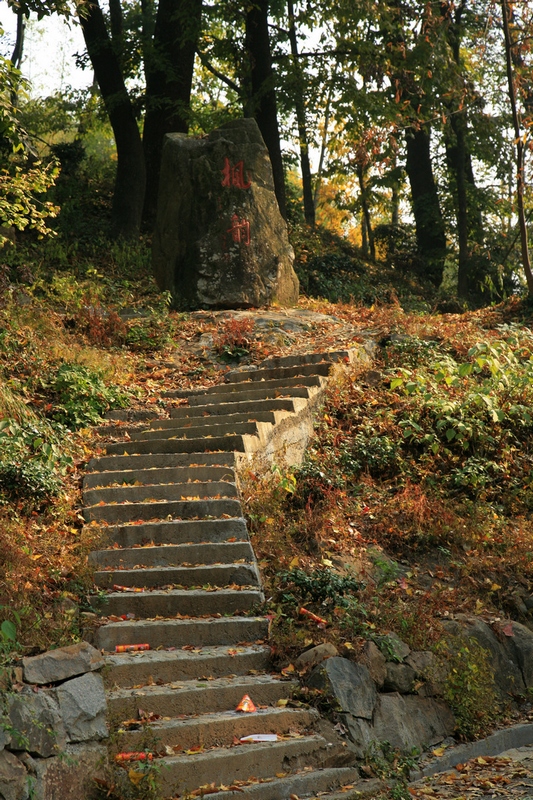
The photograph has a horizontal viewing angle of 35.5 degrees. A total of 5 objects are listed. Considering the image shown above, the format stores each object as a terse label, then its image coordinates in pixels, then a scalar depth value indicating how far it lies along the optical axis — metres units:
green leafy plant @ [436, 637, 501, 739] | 5.95
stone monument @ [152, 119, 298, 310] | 13.52
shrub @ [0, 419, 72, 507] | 7.11
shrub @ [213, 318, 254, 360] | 11.63
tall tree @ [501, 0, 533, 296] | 12.35
